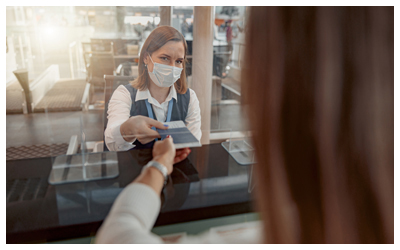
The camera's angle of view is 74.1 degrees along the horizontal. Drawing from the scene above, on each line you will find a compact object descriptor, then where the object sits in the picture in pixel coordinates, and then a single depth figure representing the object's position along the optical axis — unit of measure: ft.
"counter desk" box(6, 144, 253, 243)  3.58
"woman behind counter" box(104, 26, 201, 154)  4.06
